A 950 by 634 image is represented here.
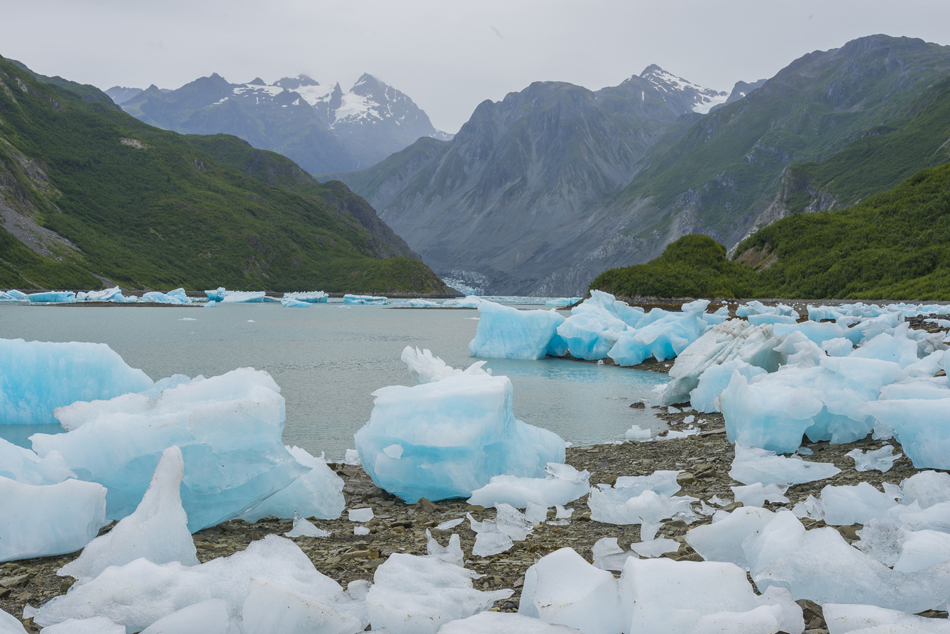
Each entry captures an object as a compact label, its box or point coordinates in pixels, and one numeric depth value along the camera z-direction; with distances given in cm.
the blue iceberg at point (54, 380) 973
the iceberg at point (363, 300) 7781
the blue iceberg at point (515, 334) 2138
